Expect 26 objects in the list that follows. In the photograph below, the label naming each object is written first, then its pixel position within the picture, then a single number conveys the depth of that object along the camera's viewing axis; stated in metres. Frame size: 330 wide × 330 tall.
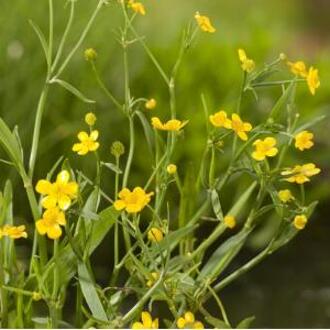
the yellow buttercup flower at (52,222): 1.11
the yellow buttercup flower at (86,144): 1.16
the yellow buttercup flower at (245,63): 1.18
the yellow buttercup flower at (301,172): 1.17
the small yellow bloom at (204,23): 1.19
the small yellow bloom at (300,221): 1.17
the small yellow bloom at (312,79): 1.18
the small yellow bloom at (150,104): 1.21
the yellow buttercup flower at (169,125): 1.17
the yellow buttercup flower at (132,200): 1.13
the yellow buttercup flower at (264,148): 1.16
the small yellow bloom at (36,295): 1.13
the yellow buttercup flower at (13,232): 1.14
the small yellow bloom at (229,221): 1.17
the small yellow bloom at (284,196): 1.17
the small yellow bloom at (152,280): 1.16
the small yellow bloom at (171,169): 1.16
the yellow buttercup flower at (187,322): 1.14
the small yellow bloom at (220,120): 1.16
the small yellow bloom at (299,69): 1.19
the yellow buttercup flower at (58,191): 1.11
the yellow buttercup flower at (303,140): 1.18
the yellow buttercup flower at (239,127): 1.16
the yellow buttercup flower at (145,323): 1.14
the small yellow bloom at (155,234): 1.17
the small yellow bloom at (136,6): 1.19
